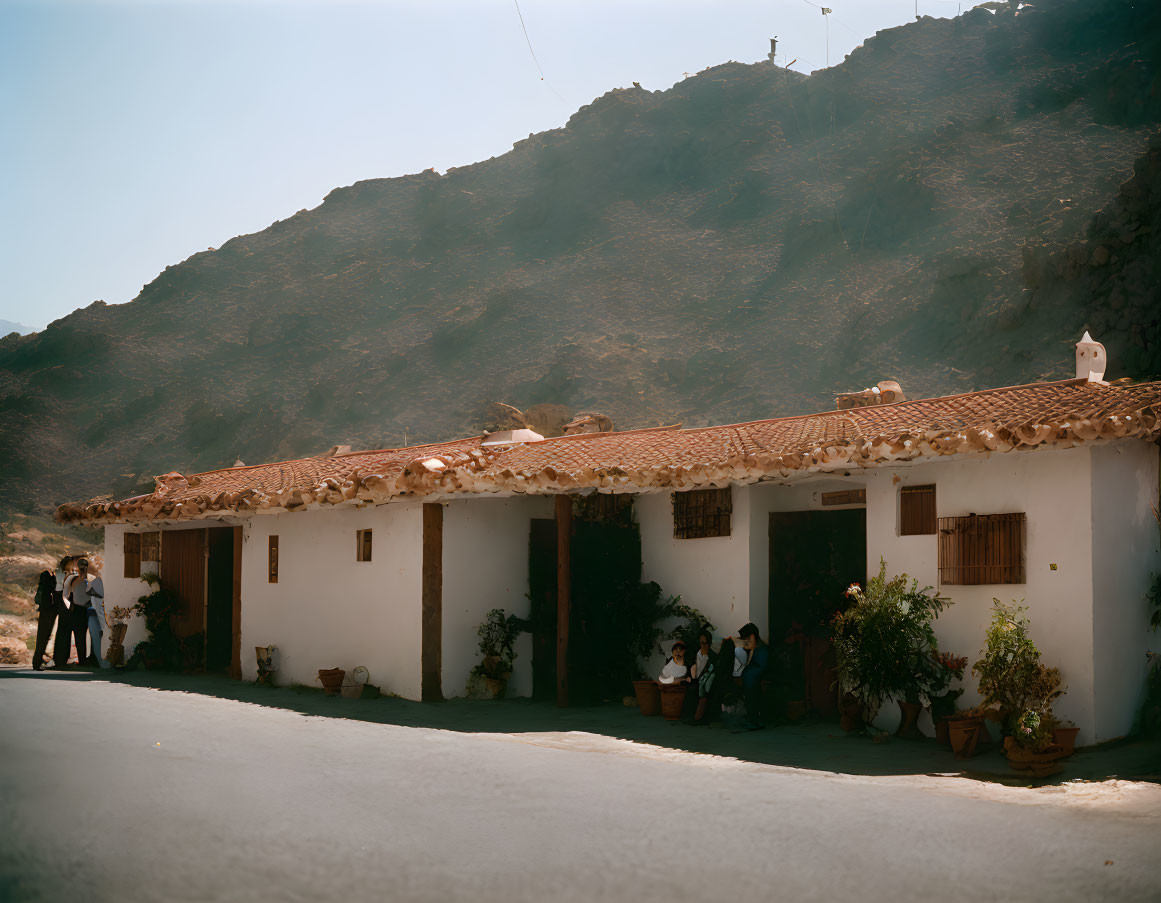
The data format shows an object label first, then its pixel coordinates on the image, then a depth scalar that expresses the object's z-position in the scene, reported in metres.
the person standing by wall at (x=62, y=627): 17.66
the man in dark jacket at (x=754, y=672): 11.36
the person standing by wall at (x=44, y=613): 17.16
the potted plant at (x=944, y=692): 10.10
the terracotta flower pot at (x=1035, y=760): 8.66
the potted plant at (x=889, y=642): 10.17
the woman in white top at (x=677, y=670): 12.06
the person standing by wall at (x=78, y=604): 17.64
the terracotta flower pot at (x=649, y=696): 12.45
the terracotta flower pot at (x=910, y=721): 10.58
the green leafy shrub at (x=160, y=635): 17.81
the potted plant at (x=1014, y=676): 9.37
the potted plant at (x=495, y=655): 13.62
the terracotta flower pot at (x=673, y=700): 12.02
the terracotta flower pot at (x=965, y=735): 9.51
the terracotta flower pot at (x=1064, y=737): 9.15
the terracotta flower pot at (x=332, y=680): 14.08
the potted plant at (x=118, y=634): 18.22
